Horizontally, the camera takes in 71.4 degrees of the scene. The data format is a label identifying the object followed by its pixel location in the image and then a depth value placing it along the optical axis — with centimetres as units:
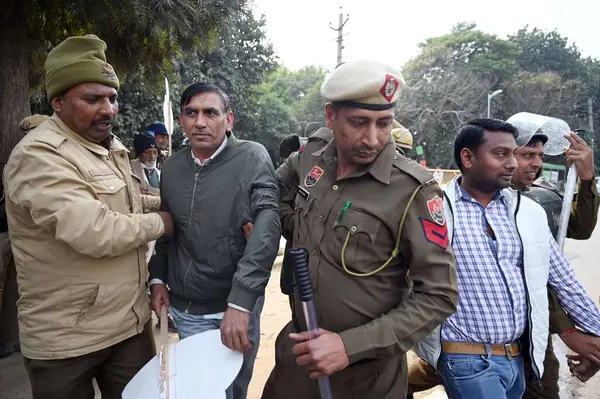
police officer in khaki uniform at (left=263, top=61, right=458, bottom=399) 149
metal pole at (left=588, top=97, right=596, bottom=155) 2953
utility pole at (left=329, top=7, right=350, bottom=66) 1829
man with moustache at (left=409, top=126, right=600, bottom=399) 219
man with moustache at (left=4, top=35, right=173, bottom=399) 173
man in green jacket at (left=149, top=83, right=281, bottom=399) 204
